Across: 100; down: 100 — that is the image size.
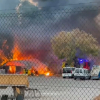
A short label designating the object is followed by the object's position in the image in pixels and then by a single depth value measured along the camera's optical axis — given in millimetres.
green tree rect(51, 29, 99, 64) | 43469
